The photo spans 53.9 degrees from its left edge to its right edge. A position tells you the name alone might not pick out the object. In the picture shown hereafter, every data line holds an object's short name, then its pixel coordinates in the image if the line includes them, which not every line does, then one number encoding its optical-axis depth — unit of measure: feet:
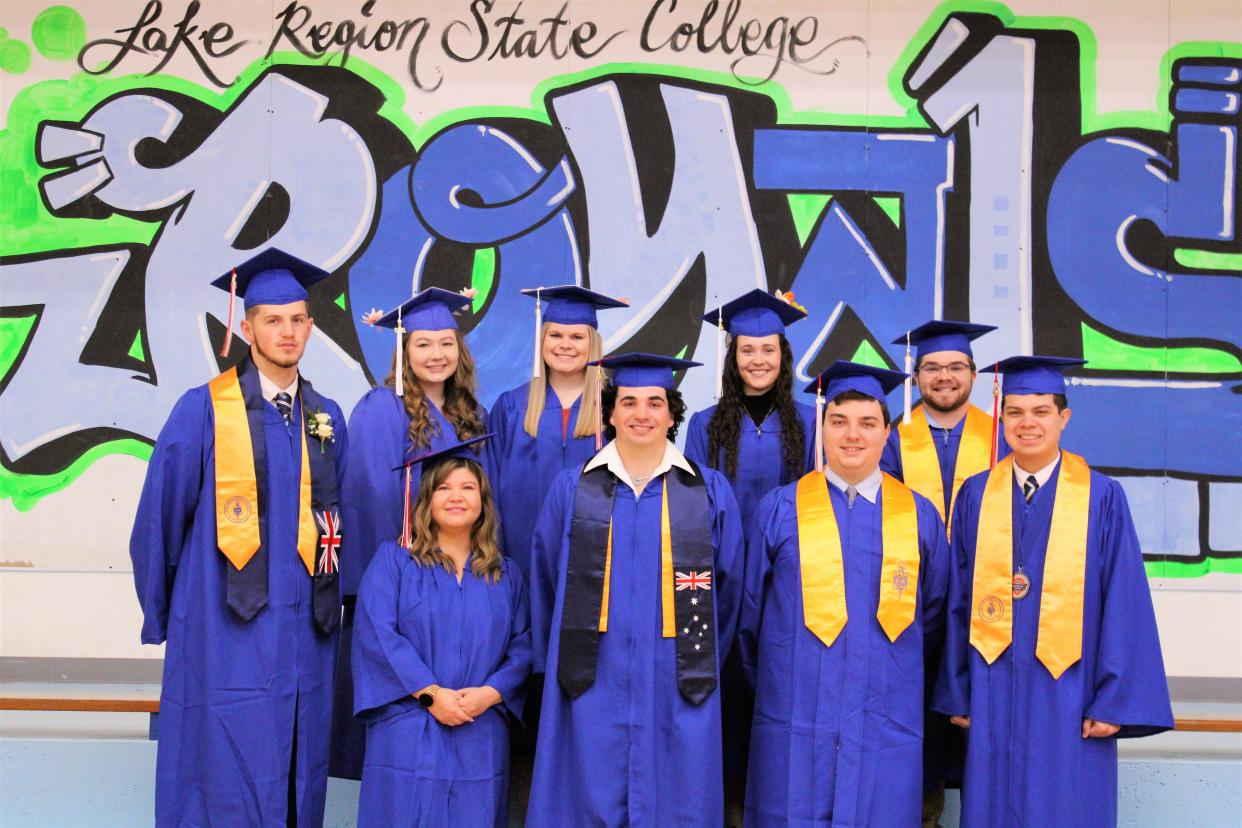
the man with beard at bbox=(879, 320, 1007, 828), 14.49
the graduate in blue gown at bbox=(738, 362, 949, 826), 12.17
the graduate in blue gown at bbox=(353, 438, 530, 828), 12.35
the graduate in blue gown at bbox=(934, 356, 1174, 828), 12.17
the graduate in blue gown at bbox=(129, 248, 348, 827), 12.46
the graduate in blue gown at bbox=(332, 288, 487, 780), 13.88
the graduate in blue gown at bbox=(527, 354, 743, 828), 12.18
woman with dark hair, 14.19
